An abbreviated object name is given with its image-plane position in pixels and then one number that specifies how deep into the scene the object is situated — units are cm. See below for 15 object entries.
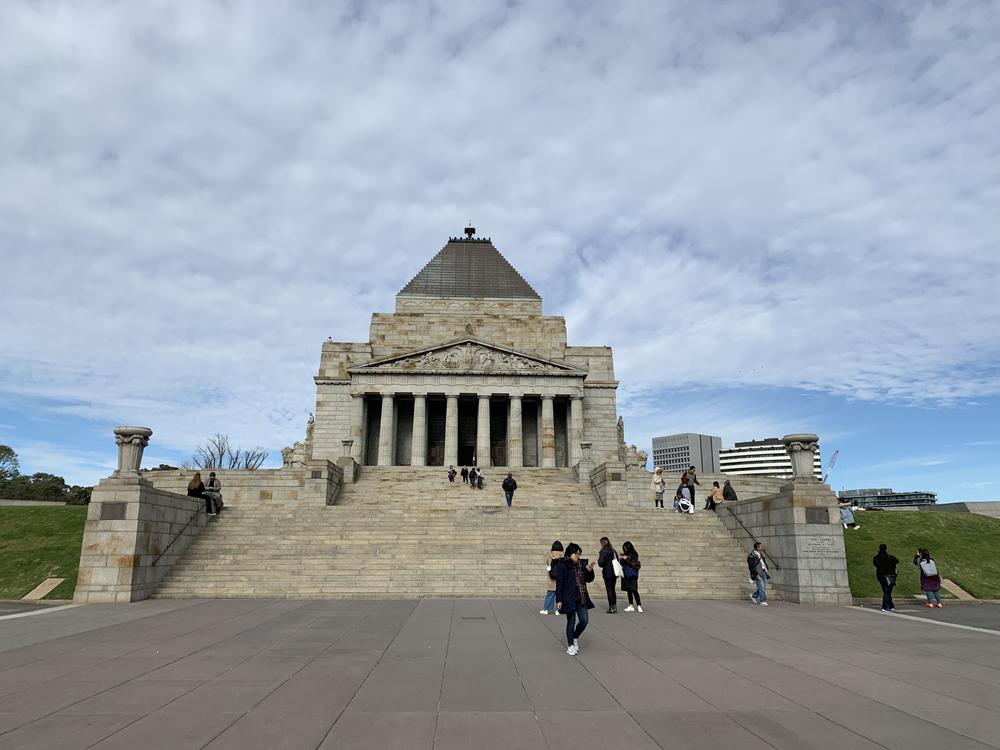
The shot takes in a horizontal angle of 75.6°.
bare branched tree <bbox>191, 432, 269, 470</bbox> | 8875
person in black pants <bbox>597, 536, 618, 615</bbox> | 1449
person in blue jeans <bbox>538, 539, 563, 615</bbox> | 1442
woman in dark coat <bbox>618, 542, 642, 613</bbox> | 1508
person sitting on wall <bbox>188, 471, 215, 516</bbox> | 2355
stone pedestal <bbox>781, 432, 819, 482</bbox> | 1855
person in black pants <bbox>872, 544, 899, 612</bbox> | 1605
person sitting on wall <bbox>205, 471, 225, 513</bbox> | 2392
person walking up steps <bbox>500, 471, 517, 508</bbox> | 2948
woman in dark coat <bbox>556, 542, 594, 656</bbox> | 970
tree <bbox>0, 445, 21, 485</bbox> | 7025
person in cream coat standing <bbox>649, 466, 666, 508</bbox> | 2972
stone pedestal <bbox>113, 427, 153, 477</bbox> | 1872
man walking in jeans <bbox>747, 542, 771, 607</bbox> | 1716
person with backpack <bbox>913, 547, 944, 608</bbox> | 1770
